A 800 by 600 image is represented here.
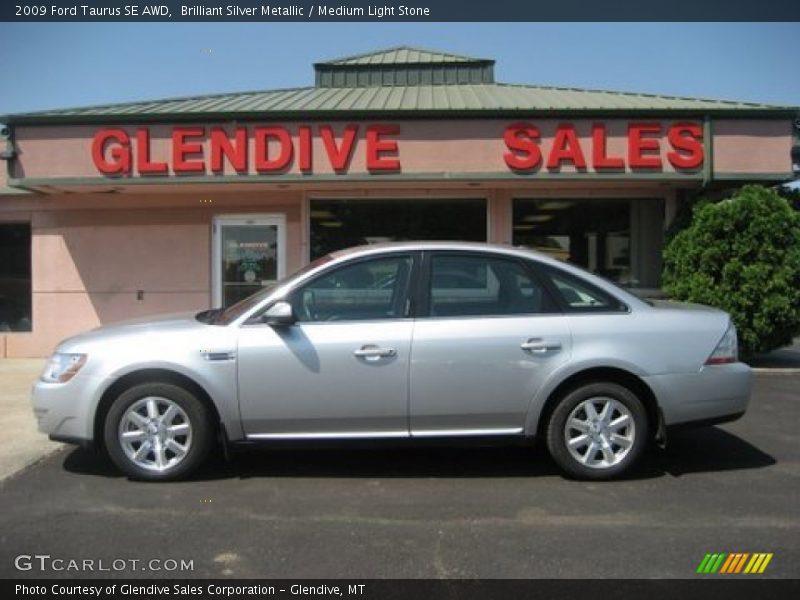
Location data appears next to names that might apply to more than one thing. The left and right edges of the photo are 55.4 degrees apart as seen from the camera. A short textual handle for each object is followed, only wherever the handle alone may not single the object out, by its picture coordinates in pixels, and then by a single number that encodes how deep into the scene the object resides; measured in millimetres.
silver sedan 5105
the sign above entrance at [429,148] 9898
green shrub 9586
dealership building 9930
